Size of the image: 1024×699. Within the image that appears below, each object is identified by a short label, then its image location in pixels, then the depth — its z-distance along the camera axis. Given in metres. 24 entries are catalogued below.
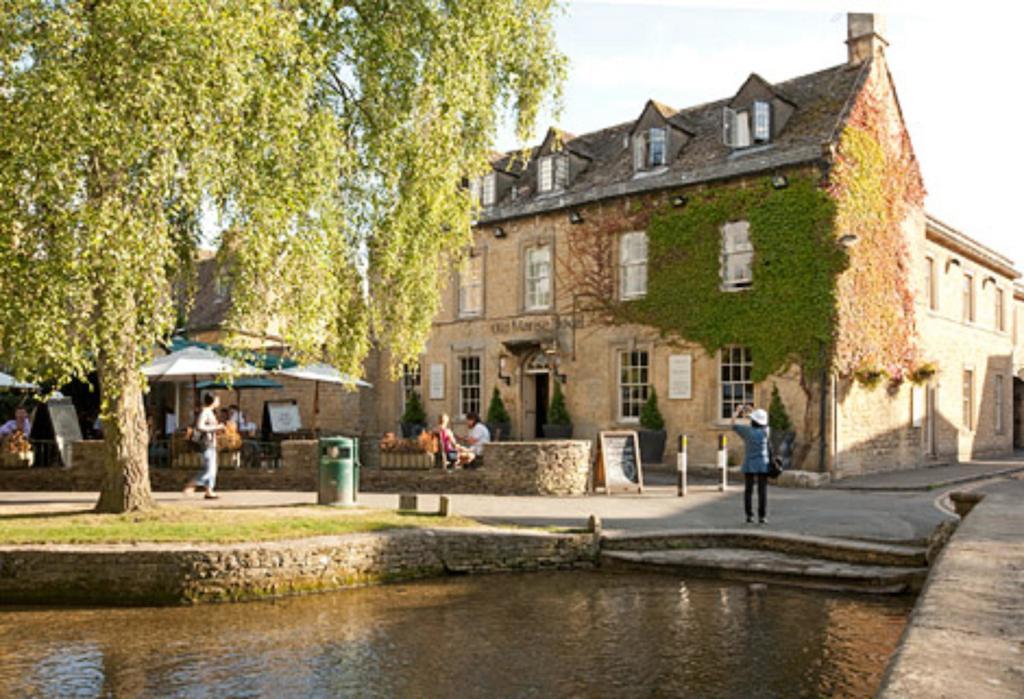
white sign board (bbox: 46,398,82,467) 18.17
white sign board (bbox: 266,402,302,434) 22.69
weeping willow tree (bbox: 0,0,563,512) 9.56
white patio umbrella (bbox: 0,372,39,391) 18.64
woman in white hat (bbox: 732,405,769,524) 12.73
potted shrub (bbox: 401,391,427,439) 27.02
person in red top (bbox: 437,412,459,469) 16.67
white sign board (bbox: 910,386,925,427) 22.84
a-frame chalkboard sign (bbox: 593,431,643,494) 16.59
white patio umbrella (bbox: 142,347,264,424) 16.97
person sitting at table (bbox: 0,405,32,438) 18.53
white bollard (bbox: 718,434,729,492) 16.73
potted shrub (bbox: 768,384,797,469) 19.23
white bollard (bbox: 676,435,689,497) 16.02
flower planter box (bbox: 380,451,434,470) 16.70
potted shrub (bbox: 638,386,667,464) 21.33
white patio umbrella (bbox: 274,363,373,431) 18.25
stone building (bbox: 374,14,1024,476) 20.12
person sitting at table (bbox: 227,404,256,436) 20.33
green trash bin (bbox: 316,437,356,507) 13.95
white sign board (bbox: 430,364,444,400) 26.88
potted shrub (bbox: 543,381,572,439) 23.38
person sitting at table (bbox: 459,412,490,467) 16.89
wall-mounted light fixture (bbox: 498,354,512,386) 25.12
